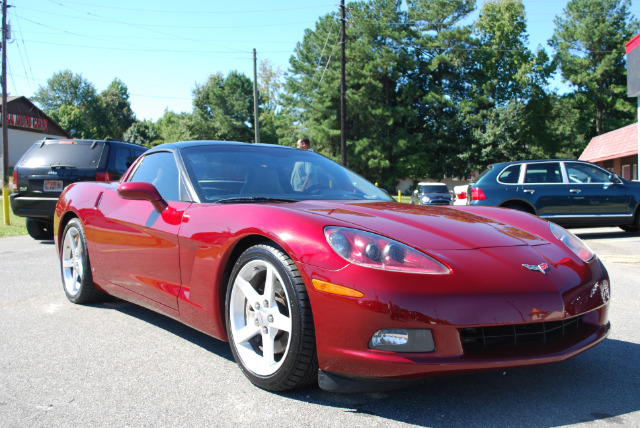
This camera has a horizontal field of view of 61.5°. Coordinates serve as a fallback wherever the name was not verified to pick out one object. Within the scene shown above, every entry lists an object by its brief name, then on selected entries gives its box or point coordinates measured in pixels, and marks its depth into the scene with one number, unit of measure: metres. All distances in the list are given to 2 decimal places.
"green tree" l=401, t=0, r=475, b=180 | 45.91
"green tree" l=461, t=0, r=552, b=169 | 44.59
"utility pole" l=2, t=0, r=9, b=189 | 25.17
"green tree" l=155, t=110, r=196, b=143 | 62.93
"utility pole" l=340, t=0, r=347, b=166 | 22.66
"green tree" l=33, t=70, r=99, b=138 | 86.11
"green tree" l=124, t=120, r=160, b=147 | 79.94
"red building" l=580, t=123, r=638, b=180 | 28.20
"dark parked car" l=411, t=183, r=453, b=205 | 24.98
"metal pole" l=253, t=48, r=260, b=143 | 32.66
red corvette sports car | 2.13
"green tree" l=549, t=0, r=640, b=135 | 50.03
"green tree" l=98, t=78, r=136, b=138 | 87.31
